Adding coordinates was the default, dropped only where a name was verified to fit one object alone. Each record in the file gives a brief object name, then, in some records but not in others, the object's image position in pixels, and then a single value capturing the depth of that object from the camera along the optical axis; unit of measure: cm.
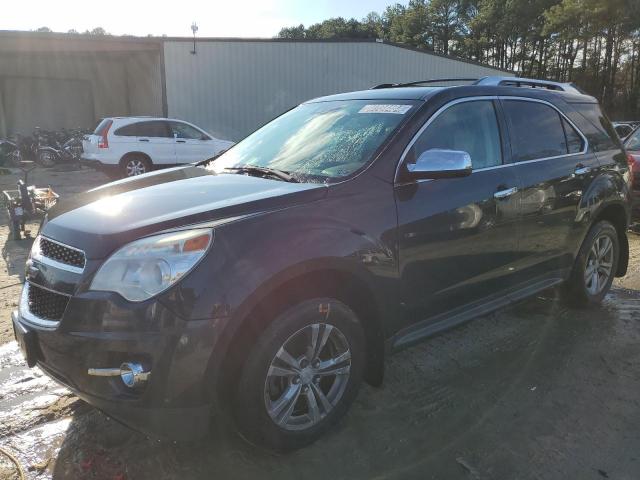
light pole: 1898
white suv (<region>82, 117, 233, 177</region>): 1303
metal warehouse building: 1902
